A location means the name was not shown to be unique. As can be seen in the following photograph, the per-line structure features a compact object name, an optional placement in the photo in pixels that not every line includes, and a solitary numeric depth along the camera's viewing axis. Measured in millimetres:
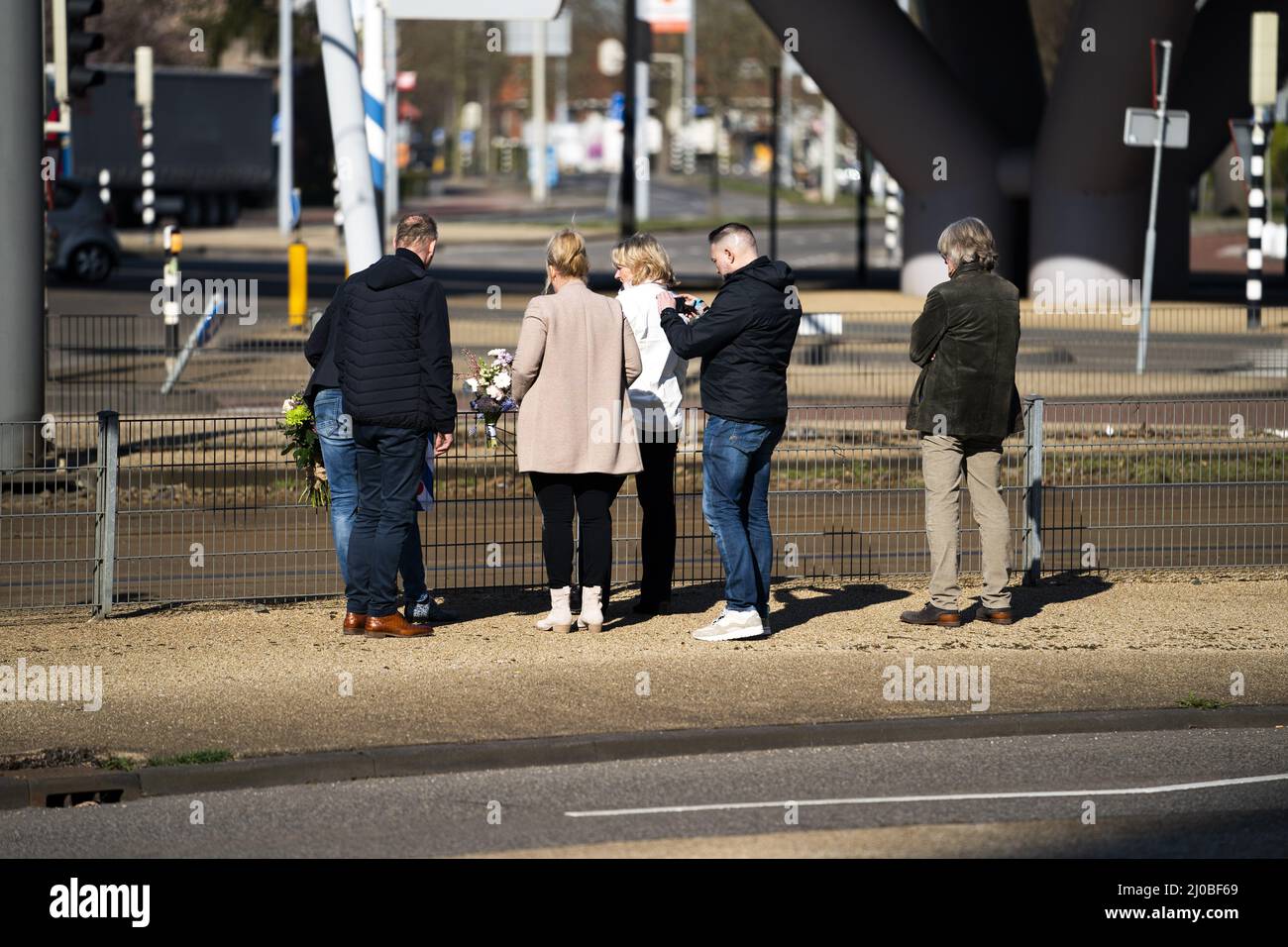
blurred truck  52688
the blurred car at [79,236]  32938
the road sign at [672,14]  62969
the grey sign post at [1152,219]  19312
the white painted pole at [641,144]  49719
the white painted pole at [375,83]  14875
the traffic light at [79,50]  17703
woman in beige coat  9062
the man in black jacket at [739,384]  8984
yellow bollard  23609
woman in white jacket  9352
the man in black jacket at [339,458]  9148
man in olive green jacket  9422
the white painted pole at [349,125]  12906
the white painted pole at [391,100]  36469
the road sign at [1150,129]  21594
